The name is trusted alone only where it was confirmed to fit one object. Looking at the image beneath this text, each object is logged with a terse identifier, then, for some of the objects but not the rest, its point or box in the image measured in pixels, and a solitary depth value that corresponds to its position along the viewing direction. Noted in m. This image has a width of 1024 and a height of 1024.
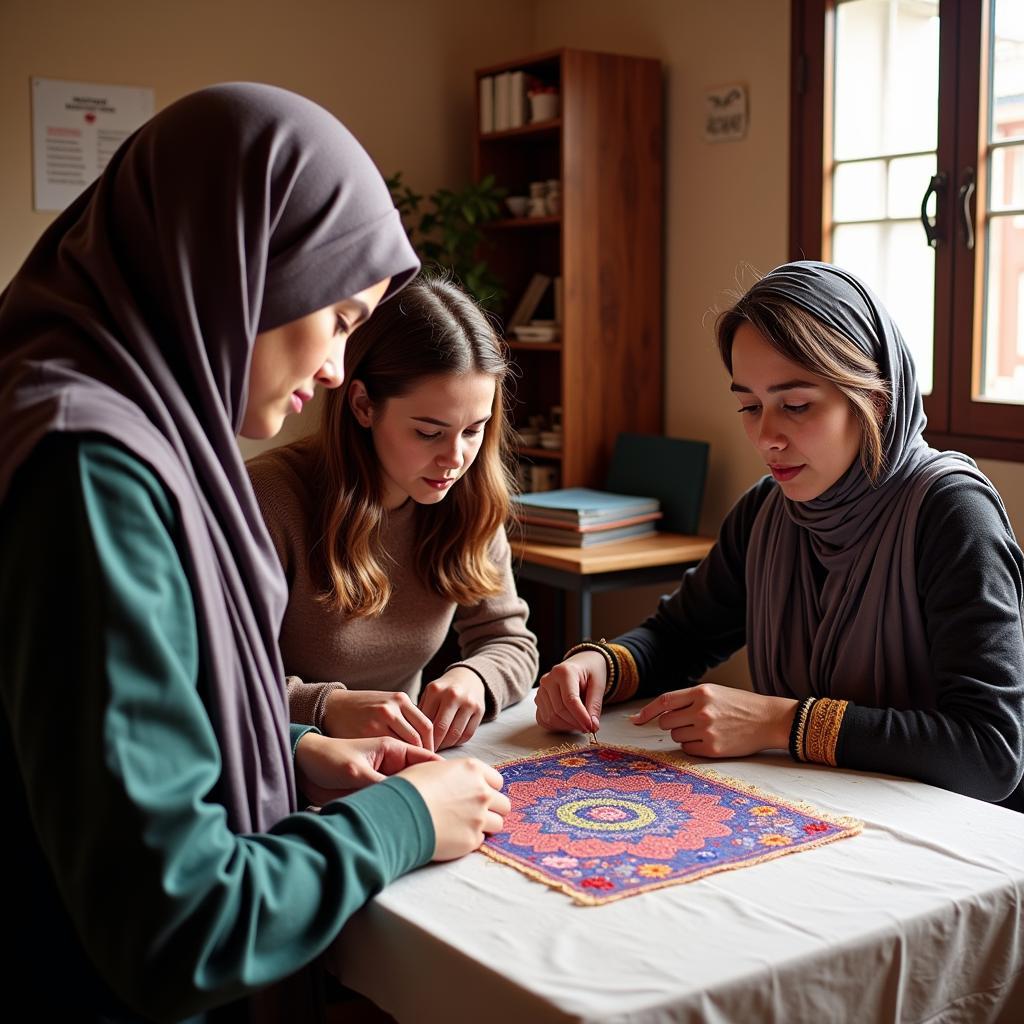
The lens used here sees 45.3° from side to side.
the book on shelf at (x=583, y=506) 3.43
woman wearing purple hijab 0.88
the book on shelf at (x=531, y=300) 4.02
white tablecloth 0.99
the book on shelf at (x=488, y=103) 3.93
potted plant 3.86
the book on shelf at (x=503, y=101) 3.84
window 2.87
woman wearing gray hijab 1.51
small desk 3.28
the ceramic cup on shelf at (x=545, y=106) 3.69
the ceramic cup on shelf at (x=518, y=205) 3.92
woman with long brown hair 1.76
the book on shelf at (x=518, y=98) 3.79
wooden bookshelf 3.66
